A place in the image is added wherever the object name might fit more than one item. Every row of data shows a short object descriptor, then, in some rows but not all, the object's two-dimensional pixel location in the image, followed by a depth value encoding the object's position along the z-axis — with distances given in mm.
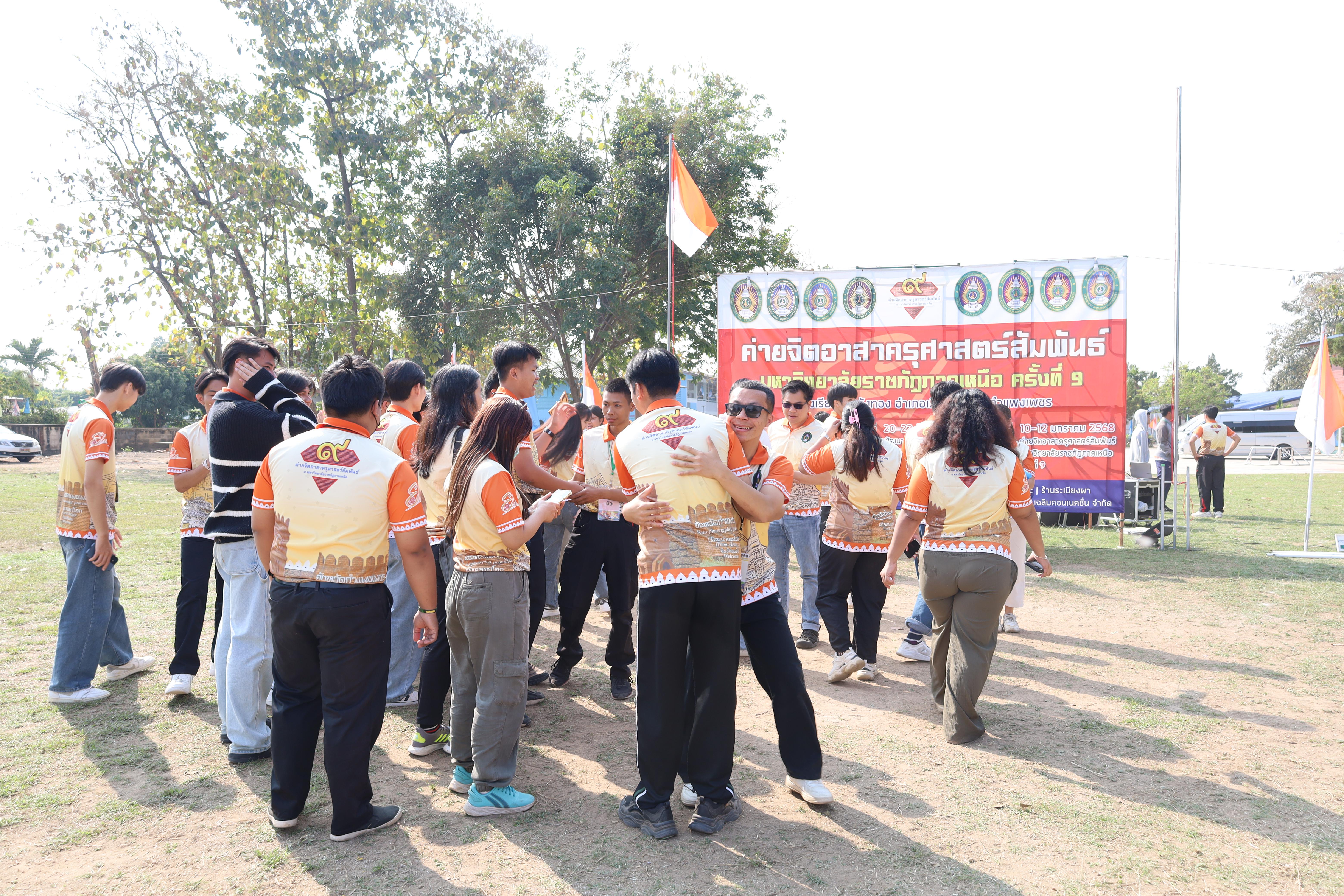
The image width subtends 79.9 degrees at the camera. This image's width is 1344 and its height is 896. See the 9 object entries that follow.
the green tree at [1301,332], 32594
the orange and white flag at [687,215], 10367
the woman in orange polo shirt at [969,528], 4160
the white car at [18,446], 25453
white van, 35312
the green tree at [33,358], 50500
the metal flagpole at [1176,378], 10141
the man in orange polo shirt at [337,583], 3076
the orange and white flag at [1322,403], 9570
